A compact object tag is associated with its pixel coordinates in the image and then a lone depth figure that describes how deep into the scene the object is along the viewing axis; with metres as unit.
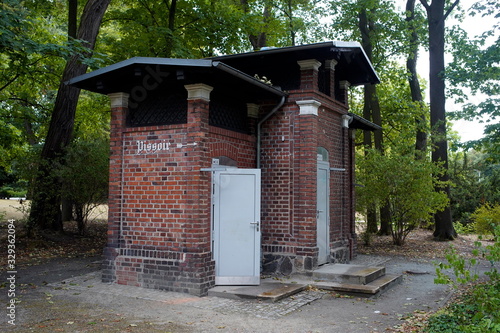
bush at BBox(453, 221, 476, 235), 19.52
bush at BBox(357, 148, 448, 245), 14.19
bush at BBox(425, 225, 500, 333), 5.04
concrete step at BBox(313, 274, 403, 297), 8.10
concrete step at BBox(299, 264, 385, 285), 8.66
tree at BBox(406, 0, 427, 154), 18.81
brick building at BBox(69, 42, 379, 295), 7.88
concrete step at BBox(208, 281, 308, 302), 7.48
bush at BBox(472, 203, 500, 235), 16.55
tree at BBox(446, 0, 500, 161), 14.11
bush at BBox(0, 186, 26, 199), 29.51
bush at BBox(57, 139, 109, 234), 13.47
